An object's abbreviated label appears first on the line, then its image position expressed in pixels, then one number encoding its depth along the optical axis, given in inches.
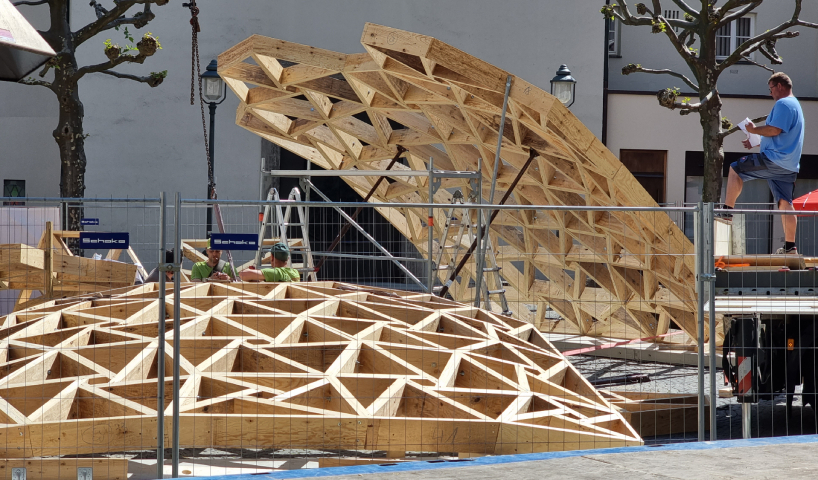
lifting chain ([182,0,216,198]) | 551.8
